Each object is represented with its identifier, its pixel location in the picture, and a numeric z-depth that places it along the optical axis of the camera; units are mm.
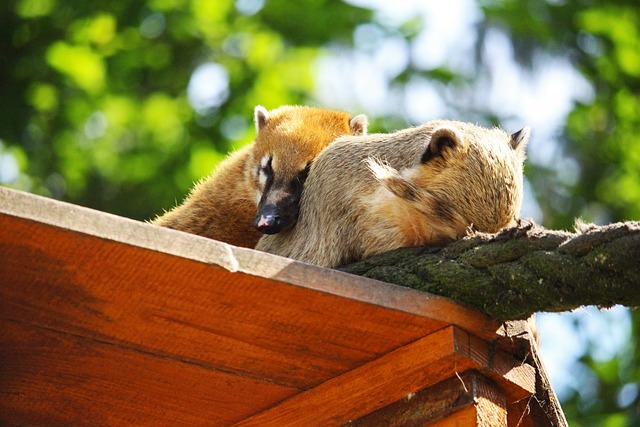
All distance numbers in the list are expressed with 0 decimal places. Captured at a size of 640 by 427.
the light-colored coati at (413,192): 6973
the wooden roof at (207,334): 5594
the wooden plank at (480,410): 5992
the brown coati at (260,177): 10281
